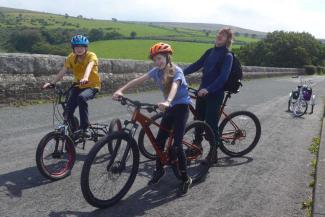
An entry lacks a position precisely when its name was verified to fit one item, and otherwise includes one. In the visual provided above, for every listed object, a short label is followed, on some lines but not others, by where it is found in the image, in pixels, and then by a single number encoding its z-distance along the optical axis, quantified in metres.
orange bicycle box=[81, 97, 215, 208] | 4.49
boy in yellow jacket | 6.02
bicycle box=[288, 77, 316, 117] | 11.79
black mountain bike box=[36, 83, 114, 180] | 5.29
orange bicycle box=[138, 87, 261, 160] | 6.80
